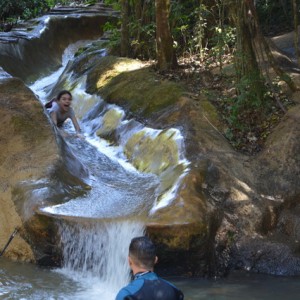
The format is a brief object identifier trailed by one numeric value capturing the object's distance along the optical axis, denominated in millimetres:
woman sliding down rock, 10914
